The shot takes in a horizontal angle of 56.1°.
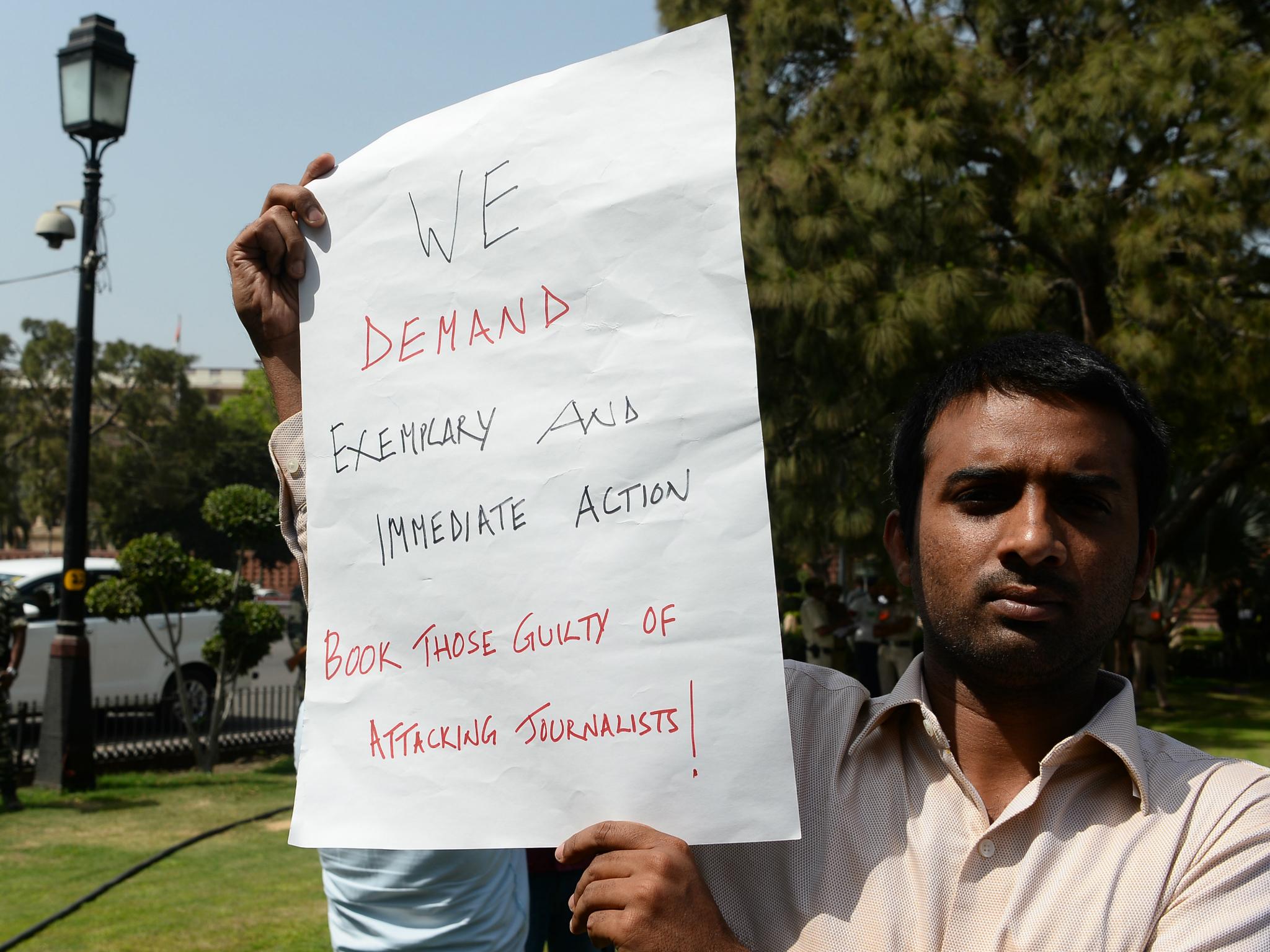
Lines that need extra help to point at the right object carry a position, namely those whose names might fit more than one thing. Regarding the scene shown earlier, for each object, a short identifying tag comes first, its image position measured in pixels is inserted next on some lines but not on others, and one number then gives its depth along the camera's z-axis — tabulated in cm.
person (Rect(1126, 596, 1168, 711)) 1514
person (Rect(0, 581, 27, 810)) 807
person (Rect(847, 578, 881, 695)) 1335
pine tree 1009
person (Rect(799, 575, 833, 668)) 1316
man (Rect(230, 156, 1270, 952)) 139
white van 1130
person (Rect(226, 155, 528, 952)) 181
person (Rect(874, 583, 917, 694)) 1244
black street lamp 879
